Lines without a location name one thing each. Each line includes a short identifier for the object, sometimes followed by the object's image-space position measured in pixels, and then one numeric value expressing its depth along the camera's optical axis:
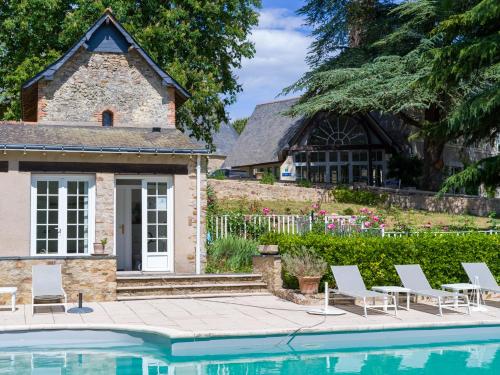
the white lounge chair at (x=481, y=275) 14.26
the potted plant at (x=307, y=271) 14.33
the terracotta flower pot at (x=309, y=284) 14.33
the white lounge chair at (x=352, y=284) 12.92
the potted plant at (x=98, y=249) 14.55
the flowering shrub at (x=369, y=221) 17.03
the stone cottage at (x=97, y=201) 14.58
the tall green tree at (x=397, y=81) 31.55
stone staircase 15.26
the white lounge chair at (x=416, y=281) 13.54
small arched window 21.75
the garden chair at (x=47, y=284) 12.93
